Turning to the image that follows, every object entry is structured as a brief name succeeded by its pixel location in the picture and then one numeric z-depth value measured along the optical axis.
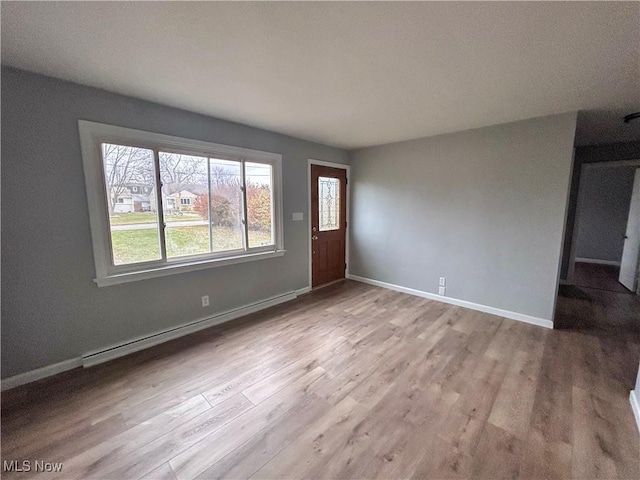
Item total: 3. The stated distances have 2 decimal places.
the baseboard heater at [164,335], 2.35
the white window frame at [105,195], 2.24
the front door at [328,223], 4.38
